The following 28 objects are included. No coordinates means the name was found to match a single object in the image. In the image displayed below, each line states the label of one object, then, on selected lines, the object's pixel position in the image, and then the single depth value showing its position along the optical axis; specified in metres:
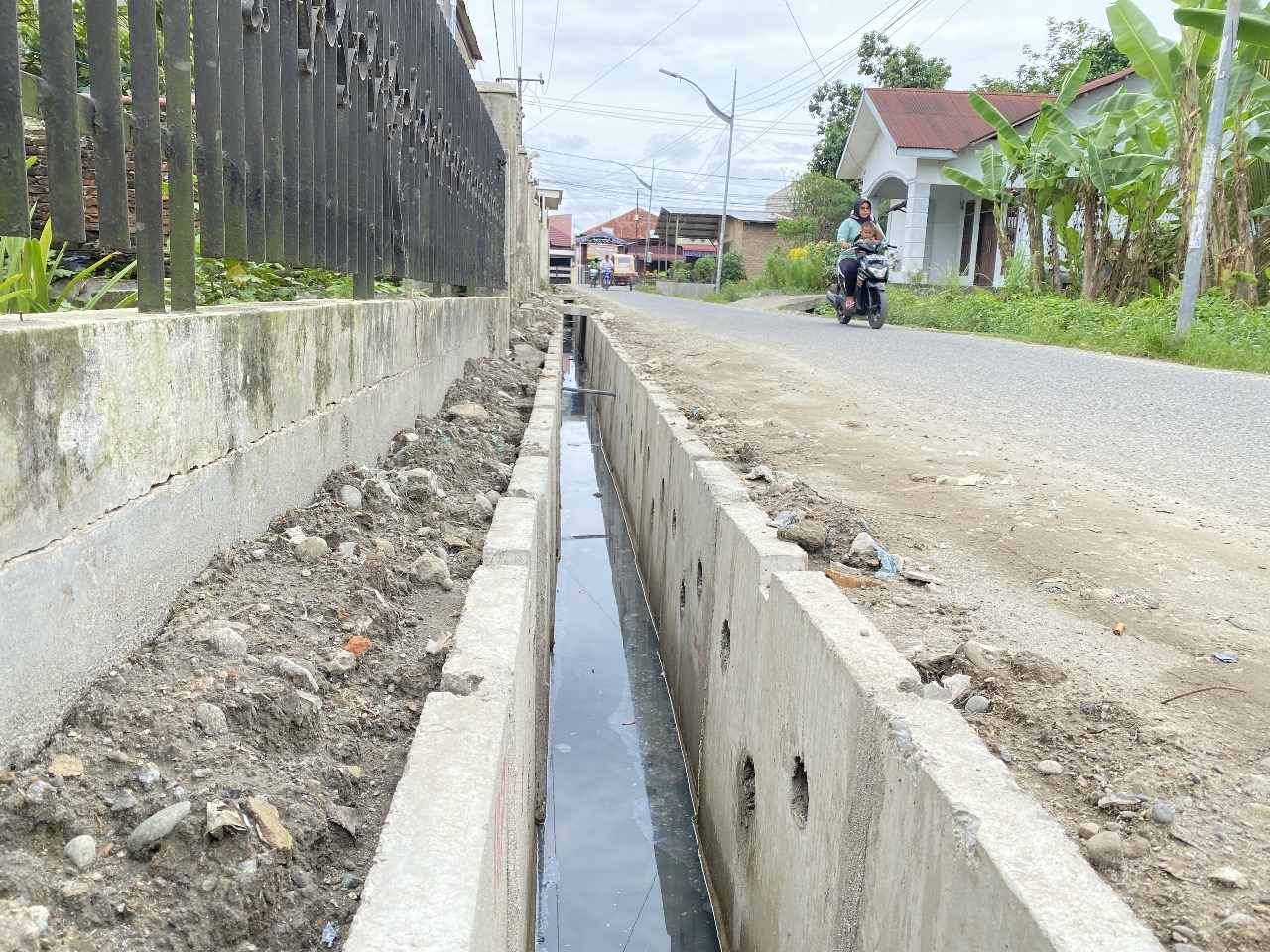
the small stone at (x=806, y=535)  3.46
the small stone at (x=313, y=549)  2.87
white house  23.28
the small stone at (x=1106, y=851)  1.78
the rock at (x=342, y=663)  2.33
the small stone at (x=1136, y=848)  1.82
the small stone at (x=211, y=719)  1.91
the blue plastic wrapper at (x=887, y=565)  3.34
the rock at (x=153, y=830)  1.59
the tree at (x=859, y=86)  34.94
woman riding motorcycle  14.15
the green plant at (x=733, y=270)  41.53
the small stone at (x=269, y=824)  1.67
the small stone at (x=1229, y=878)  1.70
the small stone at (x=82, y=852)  1.53
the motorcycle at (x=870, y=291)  14.09
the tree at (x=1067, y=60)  29.72
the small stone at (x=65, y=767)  1.67
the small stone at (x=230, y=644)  2.17
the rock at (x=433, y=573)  3.08
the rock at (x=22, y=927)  1.31
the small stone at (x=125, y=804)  1.64
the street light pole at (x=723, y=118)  30.14
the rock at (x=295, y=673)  2.19
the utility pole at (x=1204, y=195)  10.29
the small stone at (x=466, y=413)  6.02
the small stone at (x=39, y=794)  1.58
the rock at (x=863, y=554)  3.39
